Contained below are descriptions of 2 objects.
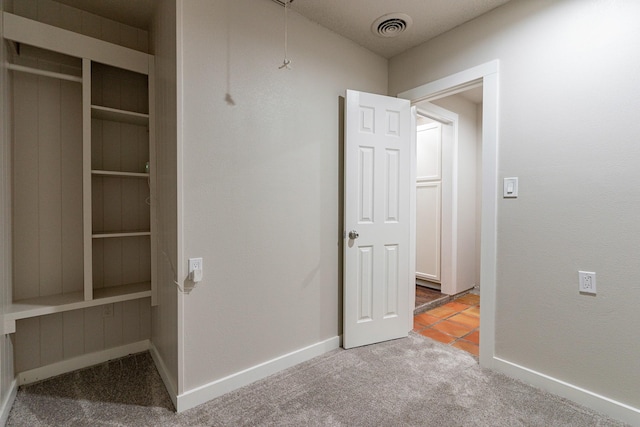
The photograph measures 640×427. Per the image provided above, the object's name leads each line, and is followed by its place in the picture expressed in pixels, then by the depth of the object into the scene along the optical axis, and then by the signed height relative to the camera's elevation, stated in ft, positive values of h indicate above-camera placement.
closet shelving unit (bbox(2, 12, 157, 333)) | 5.92 +0.80
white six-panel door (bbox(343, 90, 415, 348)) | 7.88 -0.26
